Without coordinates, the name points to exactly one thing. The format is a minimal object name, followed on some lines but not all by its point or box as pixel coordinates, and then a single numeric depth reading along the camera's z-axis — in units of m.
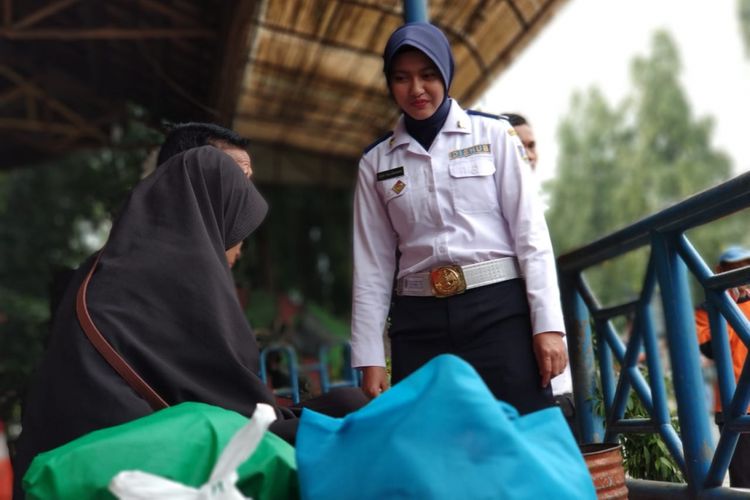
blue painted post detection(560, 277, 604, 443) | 4.02
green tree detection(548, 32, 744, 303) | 27.34
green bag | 1.71
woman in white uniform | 2.48
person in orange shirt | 3.43
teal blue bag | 1.59
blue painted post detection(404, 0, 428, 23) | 3.64
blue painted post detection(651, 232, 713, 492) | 3.09
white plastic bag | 1.59
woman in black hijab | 2.05
